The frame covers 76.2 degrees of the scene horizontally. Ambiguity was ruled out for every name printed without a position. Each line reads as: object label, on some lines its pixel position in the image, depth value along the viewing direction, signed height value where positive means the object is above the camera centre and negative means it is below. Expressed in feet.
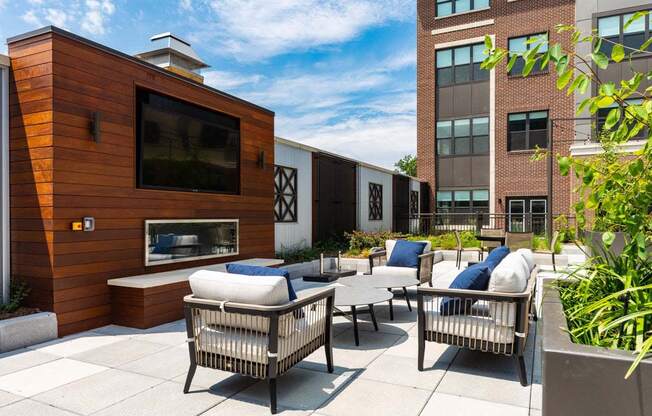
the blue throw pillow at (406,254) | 22.58 -2.35
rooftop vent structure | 26.71 +10.29
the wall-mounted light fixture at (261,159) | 27.12 +3.44
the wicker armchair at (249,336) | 9.69 -3.08
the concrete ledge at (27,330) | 13.94 -4.13
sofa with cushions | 11.25 -2.90
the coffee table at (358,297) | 14.66 -3.19
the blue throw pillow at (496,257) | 14.04 -1.66
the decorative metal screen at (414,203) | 57.93 +1.21
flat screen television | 19.22 +3.38
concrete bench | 16.75 -3.64
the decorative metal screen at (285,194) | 31.63 +1.39
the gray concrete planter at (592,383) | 5.55 -2.37
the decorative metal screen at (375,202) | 47.62 +1.15
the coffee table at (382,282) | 17.71 -3.12
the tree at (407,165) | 147.02 +17.01
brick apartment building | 50.85 +13.66
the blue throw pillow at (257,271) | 10.80 -1.59
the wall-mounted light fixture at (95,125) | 16.80 +3.50
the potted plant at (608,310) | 5.61 -1.70
